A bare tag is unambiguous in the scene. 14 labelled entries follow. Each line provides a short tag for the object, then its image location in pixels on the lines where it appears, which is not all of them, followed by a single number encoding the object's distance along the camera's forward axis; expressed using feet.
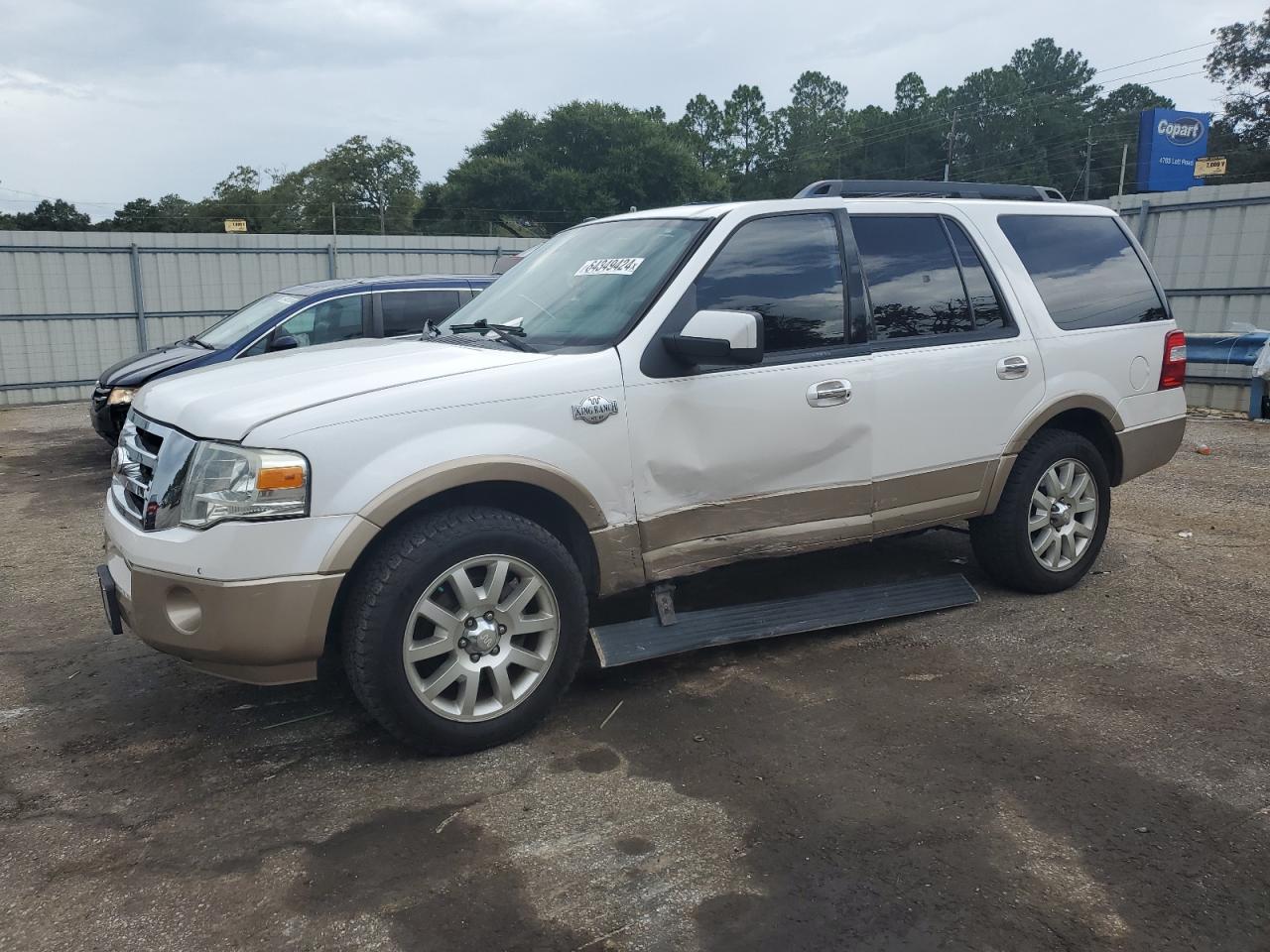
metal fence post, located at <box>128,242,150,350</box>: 51.90
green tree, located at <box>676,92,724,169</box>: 323.78
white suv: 10.85
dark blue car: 28.81
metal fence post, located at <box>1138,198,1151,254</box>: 43.39
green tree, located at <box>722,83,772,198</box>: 317.01
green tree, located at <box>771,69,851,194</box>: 291.17
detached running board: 13.46
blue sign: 108.17
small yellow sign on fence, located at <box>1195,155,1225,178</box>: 51.31
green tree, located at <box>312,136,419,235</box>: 227.61
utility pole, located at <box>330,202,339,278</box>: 57.47
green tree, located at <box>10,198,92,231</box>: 175.83
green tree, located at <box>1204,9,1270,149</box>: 198.18
